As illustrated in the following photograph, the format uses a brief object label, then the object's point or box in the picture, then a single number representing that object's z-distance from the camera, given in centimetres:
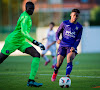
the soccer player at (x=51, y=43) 3375
